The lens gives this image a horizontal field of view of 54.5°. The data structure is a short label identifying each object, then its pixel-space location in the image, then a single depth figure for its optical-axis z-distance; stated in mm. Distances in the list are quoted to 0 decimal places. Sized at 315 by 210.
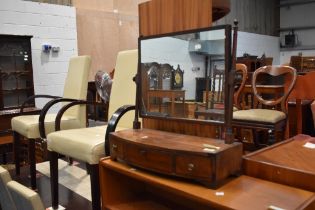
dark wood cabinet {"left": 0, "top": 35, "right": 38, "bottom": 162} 4070
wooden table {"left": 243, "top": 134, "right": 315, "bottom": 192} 1111
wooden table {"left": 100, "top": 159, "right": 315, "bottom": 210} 1001
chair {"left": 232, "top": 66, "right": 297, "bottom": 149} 2143
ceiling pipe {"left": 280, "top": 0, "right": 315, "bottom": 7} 9809
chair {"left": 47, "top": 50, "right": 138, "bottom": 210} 1654
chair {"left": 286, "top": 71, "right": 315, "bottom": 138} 2682
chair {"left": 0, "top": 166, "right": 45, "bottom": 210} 961
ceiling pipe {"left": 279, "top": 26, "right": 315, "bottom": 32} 9944
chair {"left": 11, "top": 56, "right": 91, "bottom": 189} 2330
